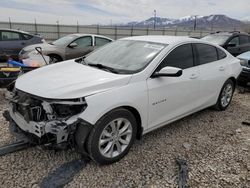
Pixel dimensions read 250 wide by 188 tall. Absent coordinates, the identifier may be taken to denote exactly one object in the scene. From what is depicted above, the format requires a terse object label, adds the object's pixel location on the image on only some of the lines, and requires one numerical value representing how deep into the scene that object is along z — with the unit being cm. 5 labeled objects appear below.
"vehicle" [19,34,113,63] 809
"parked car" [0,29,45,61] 909
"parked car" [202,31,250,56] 884
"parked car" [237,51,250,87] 621
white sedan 256
